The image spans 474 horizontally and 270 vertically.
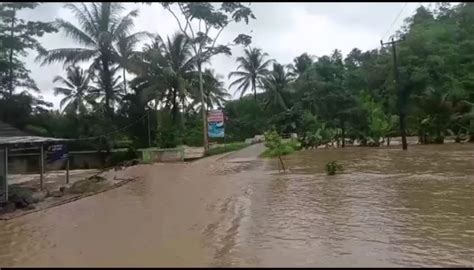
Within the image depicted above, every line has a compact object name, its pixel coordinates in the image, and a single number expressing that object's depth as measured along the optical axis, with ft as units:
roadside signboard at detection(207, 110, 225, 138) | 103.14
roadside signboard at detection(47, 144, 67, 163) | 66.29
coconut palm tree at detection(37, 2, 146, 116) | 98.43
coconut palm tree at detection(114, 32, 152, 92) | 103.14
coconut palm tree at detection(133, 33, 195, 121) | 108.78
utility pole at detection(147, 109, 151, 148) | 107.65
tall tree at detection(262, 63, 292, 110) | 156.46
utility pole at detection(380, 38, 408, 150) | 90.18
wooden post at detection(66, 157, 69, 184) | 61.16
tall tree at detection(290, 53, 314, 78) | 169.70
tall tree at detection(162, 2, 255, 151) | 95.96
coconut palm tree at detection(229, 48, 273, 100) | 168.96
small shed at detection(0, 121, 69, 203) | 42.38
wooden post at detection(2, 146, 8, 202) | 42.71
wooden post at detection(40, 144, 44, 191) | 50.55
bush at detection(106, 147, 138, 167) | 97.86
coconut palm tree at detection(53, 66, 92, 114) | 121.70
